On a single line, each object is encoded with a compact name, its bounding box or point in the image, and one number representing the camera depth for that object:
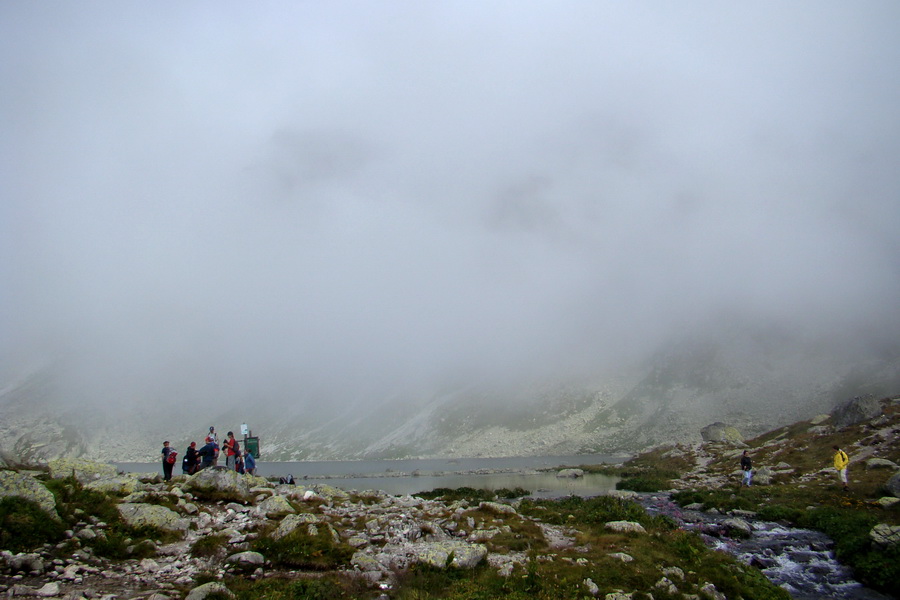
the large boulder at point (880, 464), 41.47
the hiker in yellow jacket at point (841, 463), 38.00
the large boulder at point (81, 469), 24.38
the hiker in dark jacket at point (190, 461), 32.72
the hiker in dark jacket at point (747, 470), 47.72
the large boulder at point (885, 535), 21.94
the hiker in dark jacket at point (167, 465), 31.53
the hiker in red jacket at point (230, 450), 35.31
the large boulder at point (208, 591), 12.52
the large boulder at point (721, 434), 104.03
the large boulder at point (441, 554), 17.77
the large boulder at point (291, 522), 18.52
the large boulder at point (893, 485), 31.36
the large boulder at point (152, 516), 18.56
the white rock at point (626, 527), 25.25
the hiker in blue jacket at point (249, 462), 37.46
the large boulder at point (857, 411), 71.25
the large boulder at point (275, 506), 23.02
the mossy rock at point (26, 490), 15.93
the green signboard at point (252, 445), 38.66
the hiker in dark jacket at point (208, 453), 32.88
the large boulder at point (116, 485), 21.70
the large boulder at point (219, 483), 24.94
